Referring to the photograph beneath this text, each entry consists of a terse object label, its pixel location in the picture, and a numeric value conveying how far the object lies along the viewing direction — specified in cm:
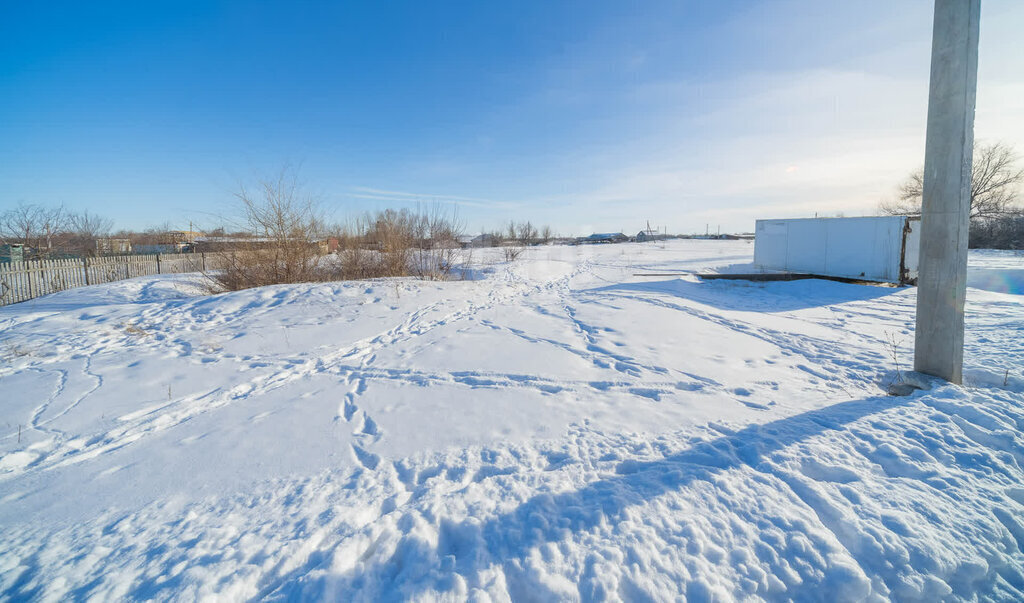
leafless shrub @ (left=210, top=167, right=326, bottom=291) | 1134
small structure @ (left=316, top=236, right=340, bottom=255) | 1316
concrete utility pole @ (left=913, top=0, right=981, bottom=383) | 378
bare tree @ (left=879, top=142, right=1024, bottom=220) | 2689
